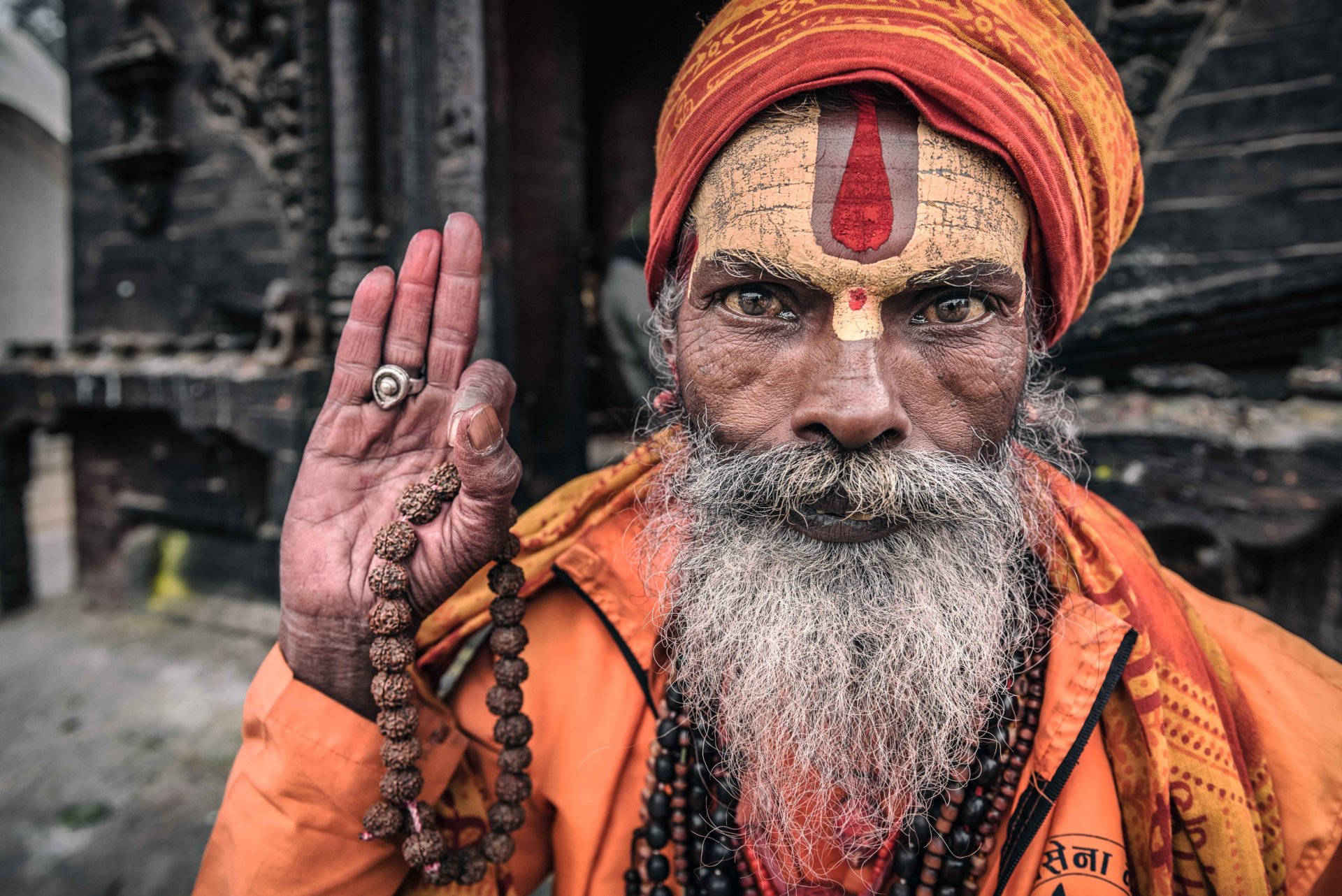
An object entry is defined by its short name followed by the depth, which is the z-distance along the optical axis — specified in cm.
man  40
